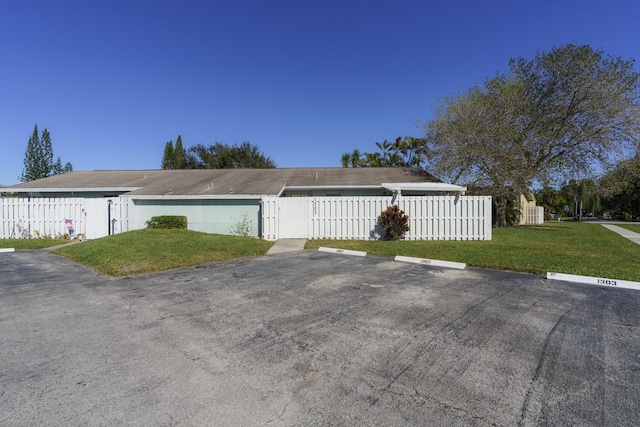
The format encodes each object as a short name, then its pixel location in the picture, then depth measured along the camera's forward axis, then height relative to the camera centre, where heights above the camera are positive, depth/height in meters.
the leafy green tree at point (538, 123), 19.78 +5.45
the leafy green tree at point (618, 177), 20.17 +1.96
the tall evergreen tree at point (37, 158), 40.94 +6.50
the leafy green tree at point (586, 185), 22.31 +1.69
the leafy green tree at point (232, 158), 46.38 +7.30
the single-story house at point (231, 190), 13.84 +0.93
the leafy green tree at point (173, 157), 49.94 +7.96
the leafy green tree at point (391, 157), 36.81 +6.04
